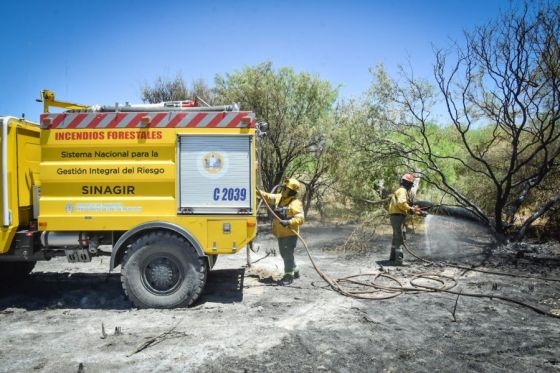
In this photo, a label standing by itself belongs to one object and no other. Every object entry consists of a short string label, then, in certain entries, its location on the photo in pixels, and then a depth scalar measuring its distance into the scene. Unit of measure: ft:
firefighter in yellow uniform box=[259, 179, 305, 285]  21.38
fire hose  18.86
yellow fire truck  17.11
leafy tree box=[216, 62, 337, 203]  41.32
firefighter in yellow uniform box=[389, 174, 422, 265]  25.67
